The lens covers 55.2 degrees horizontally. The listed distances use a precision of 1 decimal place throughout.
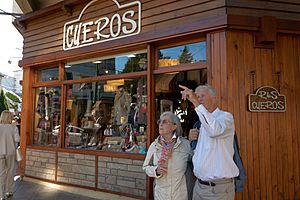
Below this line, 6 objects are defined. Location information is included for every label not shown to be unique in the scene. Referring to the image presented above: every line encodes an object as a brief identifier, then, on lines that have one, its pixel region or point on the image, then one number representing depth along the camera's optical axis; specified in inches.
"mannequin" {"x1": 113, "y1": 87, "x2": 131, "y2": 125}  214.4
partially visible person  199.0
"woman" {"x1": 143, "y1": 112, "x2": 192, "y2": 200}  101.5
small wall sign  154.4
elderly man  91.9
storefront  155.3
